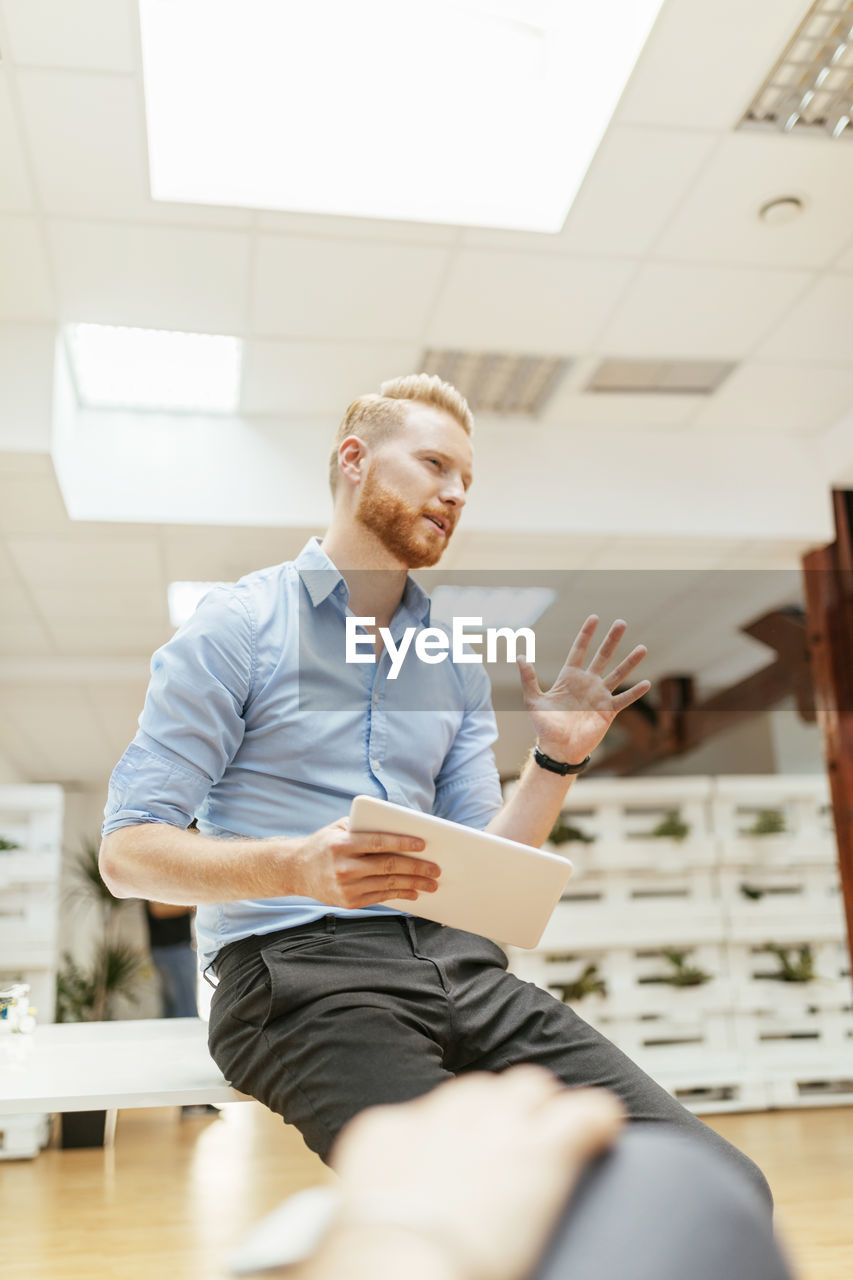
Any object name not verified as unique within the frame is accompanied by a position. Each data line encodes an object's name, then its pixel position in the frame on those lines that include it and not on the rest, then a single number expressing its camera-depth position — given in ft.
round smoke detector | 10.61
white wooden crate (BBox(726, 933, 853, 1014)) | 15.24
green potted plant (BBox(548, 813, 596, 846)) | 15.52
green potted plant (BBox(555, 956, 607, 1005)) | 14.80
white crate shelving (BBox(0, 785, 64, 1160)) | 13.96
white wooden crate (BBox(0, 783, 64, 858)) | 14.48
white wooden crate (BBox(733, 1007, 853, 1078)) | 15.03
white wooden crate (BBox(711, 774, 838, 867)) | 15.83
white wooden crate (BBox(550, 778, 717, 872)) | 15.52
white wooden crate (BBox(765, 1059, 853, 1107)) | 14.85
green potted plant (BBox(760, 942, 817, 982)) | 15.33
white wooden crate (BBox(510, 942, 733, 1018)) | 15.01
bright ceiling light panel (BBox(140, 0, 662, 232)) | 9.85
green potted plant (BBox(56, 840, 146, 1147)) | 21.80
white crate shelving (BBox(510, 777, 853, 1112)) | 14.97
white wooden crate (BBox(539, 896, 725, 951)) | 15.11
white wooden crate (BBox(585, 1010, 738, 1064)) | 14.84
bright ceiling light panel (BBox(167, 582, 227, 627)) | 17.08
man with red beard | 3.66
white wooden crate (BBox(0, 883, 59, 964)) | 13.94
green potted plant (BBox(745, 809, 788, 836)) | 15.84
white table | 4.62
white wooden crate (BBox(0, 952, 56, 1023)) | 13.98
